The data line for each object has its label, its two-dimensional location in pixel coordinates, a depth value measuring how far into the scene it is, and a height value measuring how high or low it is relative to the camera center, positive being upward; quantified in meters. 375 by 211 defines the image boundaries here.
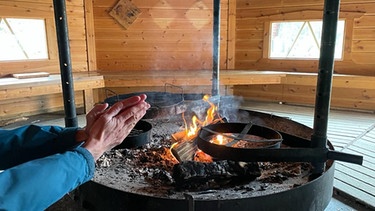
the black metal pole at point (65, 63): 1.80 -0.01
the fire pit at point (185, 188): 1.32 -0.62
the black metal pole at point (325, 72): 1.41 -0.06
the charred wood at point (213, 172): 1.52 -0.55
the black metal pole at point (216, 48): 2.79 +0.11
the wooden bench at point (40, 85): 3.34 -0.27
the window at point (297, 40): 4.69 +0.31
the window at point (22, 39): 4.08 +0.29
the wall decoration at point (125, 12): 4.73 +0.73
